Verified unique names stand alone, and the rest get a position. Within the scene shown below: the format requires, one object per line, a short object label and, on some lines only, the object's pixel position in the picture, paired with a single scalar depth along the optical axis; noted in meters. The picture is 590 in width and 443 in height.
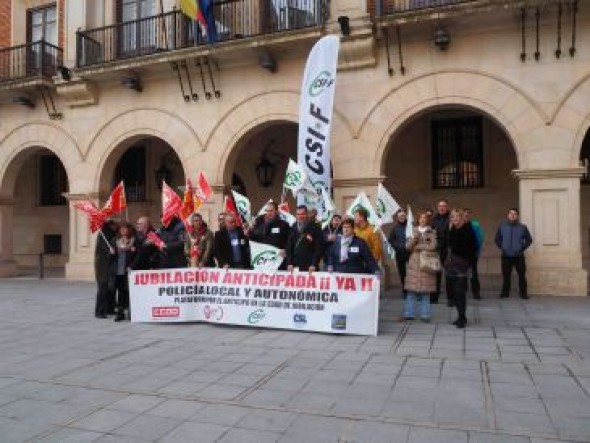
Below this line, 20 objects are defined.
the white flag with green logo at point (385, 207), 10.76
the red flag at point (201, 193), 10.30
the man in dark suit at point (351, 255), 8.50
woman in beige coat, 8.67
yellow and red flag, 13.22
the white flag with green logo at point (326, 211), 10.11
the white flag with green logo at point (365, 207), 10.48
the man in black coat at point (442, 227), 10.84
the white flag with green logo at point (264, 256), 9.19
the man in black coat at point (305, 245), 8.95
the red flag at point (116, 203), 9.84
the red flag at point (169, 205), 9.81
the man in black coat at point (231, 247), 9.60
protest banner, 7.93
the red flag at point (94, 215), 9.59
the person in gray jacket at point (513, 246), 11.04
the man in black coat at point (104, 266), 9.80
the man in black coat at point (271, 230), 9.73
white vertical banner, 11.54
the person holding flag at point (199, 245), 9.73
